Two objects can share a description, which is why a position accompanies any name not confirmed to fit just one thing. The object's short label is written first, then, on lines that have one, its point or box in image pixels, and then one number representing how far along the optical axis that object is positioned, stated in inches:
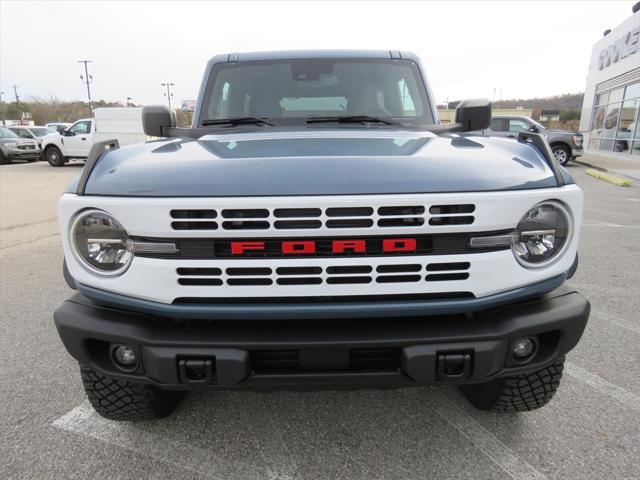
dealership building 760.3
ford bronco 60.3
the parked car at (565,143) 613.3
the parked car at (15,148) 731.4
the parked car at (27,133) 789.9
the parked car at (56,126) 1072.9
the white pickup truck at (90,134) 663.8
